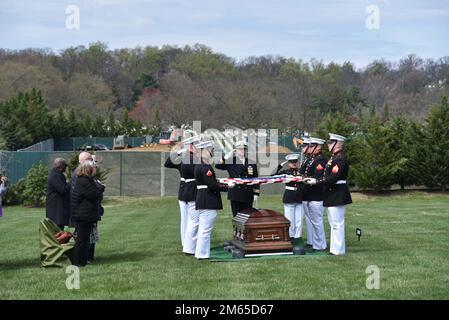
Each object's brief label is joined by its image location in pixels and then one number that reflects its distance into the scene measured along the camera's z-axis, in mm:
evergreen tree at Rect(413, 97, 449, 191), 31078
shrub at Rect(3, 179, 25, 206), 30281
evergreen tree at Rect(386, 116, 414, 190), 31578
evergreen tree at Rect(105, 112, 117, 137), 71700
